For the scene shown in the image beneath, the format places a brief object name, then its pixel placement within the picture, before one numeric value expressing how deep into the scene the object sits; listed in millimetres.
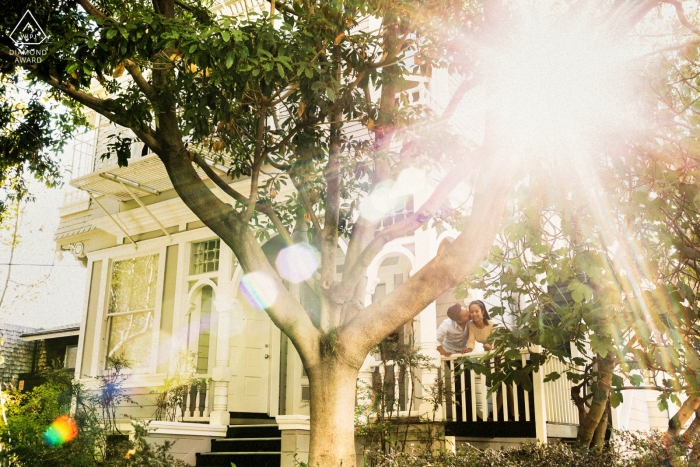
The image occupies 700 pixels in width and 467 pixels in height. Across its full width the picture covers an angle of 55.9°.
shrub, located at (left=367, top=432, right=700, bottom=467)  5441
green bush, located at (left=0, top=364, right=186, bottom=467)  7723
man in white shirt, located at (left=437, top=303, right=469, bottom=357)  9305
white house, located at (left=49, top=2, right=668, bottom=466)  8930
